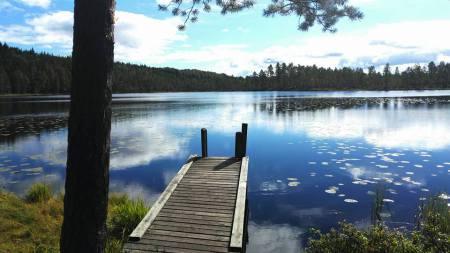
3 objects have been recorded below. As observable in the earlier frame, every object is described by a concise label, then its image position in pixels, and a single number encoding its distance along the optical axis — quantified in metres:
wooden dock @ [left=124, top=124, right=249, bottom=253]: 8.38
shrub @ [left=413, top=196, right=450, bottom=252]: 6.61
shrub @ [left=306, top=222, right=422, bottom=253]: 6.73
